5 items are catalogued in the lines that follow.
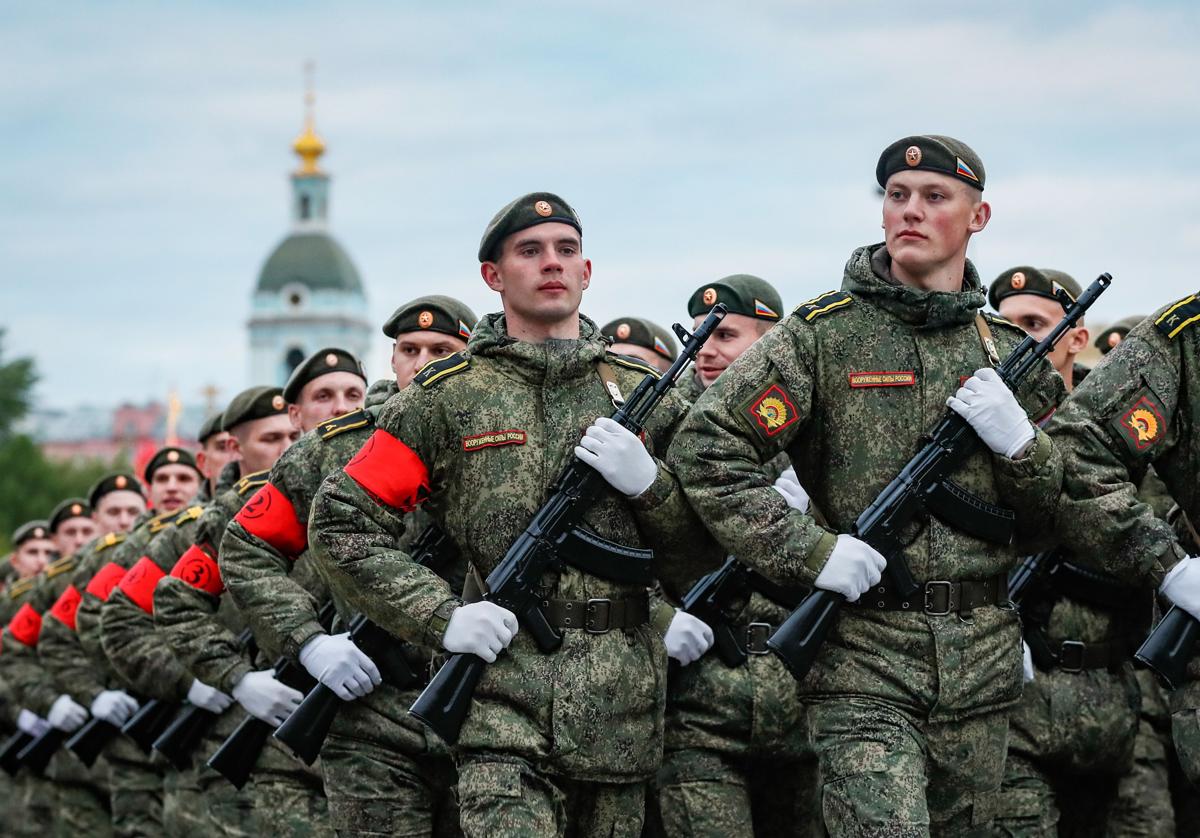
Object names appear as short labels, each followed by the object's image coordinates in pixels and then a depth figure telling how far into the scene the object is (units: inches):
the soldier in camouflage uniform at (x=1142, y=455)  264.7
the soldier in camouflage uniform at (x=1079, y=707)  317.4
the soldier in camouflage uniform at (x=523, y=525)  253.8
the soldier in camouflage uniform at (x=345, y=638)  303.4
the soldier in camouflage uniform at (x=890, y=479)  252.1
